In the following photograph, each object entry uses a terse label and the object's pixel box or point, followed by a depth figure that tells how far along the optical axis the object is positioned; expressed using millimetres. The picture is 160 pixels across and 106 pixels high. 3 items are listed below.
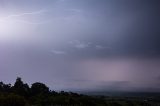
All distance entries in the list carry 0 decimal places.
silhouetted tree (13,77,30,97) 69306
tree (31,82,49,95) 73823
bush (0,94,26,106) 53623
